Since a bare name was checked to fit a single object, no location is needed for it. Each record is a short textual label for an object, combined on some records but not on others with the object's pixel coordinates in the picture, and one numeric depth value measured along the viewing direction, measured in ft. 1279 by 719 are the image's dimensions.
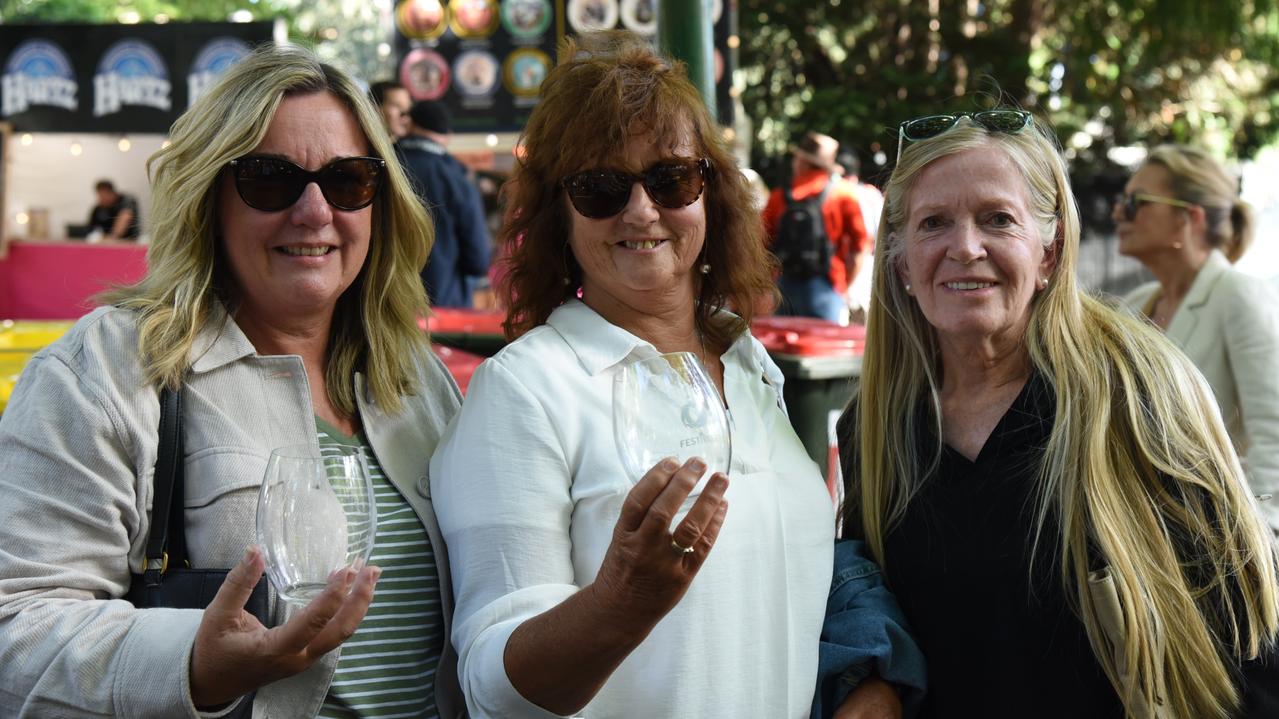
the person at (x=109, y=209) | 49.67
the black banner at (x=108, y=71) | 36.19
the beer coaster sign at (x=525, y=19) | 26.66
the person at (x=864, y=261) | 29.25
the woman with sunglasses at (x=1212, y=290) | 13.52
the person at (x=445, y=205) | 20.61
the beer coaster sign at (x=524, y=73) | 26.84
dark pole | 12.67
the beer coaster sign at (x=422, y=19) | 26.81
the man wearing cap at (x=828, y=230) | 28.89
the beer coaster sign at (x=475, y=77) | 27.04
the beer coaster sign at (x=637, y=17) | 21.09
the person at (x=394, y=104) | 22.38
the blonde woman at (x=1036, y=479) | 6.88
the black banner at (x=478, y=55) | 26.76
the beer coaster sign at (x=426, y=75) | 27.14
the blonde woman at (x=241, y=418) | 5.82
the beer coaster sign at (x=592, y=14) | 21.40
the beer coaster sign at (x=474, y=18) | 26.71
